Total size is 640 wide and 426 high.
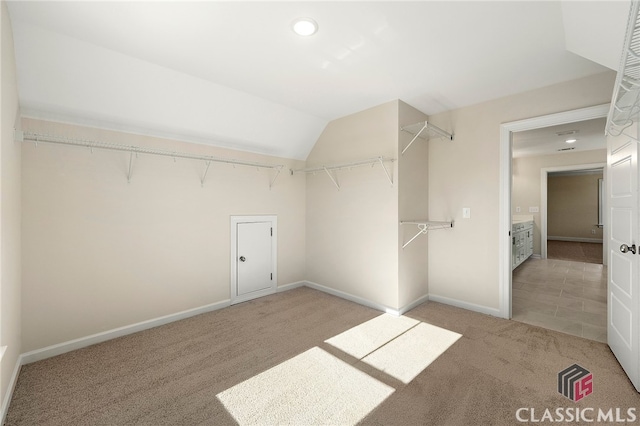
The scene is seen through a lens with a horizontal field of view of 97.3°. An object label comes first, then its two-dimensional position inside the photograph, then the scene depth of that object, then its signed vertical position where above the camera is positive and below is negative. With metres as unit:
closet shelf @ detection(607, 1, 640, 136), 1.07 +0.70
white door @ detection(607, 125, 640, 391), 1.89 -0.31
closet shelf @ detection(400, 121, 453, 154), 3.01 +0.94
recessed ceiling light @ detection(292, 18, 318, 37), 1.86 +1.27
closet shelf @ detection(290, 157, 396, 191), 3.23 +0.60
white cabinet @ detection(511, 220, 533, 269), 5.08 -0.59
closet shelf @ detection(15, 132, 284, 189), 2.21 +0.61
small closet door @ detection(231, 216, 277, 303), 3.57 -0.60
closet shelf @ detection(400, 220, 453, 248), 3.12 -0.16
